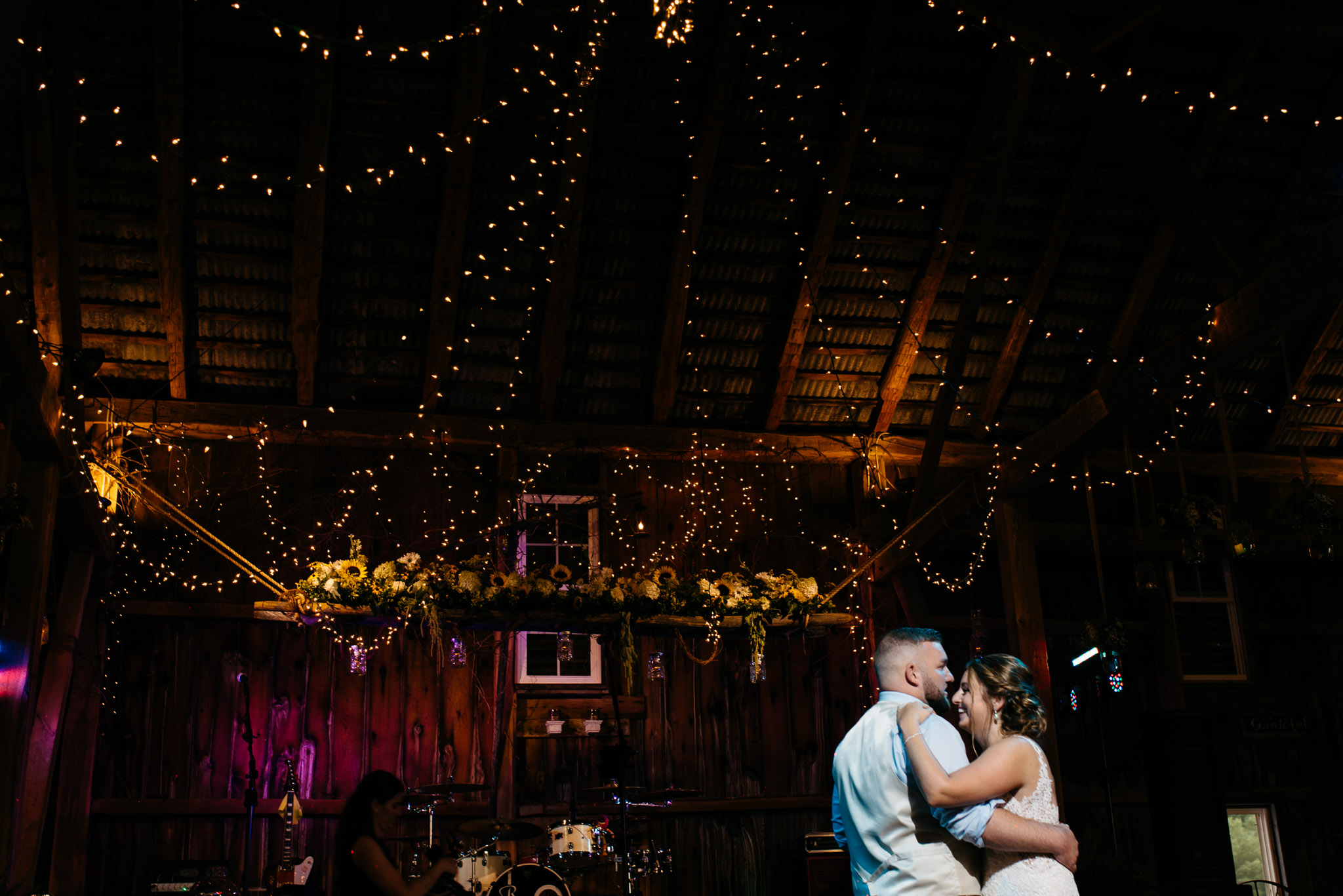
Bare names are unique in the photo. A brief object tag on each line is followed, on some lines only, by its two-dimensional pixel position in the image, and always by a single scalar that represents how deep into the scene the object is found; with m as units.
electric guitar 7.20
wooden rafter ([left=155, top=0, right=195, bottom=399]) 7.55
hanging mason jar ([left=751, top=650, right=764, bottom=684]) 7.35
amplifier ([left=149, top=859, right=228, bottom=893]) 7.38
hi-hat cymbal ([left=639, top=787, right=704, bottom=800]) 7.43
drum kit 7.17
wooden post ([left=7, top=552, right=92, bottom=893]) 6.51
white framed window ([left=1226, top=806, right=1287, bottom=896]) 9.66
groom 3.13
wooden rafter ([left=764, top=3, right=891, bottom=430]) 8.29
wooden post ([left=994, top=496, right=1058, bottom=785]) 7.22
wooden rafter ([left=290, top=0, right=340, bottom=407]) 7.75
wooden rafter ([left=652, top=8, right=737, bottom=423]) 8.14
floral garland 7.06
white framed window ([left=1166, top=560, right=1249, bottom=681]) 10.16
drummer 4.20
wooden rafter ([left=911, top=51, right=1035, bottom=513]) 7.96
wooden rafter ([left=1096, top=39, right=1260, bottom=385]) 8.73
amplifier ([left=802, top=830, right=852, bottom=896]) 8.16
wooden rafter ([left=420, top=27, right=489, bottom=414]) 7.95
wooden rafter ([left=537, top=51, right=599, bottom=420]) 8.22
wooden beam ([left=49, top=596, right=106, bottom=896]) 7.37
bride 3.04
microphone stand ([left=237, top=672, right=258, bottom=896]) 7.09
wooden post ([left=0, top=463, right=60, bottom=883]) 5.60
